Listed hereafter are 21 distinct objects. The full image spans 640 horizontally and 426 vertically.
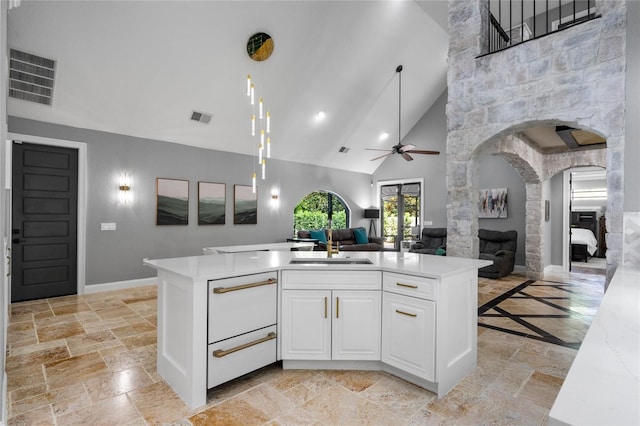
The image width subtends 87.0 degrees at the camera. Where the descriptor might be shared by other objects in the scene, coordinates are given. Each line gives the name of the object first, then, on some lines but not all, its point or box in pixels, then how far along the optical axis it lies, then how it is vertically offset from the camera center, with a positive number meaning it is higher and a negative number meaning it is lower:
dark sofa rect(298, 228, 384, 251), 8.23 -0.73
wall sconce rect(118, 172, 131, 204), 5.48 +0.36
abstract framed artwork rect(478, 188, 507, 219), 7.78 +0.28
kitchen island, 2.20 -0.75
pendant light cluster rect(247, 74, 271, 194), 6.25 +1.71
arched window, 9.79 +0.05
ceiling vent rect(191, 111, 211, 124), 5.85 +1.66
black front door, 4.61 -0.17
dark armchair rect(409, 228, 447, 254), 8.03 -0.65
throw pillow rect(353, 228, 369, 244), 9.06 -0.61
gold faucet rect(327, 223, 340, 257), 2.97 -0.34
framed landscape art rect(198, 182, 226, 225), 6.43 +0.16
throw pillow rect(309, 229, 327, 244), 8.05 -0.54
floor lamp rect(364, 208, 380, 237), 9.96 -0.02
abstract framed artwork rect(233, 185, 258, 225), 6.97 +0.14
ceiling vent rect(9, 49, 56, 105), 4.16 +1.70
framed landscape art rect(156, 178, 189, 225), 5.89 +0.17
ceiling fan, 6.23 +1.25
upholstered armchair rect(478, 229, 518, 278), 6.63 -0.76
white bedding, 8.58 -0.59
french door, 9.57 +0.08
